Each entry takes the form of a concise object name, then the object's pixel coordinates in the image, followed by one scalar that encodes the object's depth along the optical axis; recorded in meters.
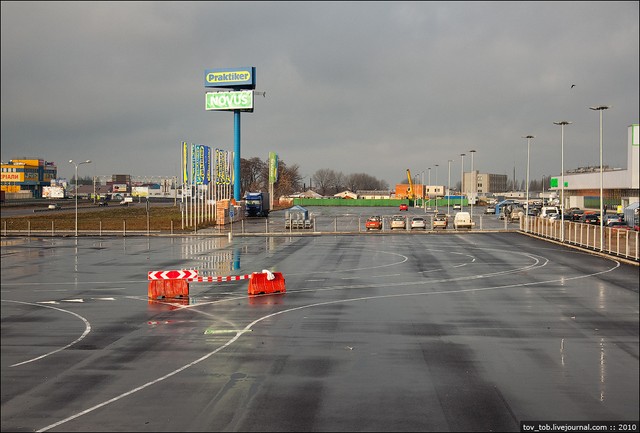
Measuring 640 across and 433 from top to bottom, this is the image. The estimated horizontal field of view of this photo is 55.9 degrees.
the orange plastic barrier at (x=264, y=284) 26.14
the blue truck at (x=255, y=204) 99.69
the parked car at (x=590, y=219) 79.25
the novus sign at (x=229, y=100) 91.50
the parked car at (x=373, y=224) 71.81
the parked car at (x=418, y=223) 72.88
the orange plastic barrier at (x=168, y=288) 25.09
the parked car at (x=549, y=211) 94.38
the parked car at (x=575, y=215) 86.50
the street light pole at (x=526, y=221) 65.04
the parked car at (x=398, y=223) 71.81
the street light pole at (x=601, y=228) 43.91
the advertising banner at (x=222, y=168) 89.44
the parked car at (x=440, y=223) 72.69
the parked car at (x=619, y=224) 64.46
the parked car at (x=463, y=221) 73.19
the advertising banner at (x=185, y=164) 75.19
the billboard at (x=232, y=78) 91.69
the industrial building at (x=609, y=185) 105.56
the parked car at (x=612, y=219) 71.86
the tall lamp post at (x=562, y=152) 52.97
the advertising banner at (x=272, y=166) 144.82
